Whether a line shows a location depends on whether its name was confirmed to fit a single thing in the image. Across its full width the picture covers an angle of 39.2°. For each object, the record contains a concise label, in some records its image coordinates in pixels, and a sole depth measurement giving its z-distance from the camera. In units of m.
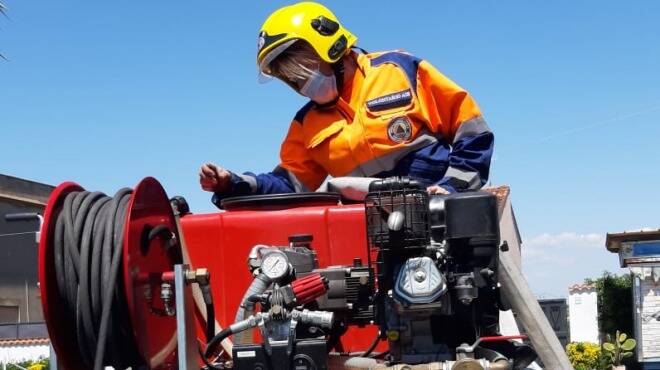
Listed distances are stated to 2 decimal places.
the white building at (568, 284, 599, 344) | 25.55
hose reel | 3.18
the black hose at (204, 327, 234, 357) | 3.37
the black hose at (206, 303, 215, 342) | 3.73
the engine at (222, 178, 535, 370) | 3.22
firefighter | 4.42
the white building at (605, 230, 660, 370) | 20.33
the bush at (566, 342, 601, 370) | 19.25
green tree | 23.44
